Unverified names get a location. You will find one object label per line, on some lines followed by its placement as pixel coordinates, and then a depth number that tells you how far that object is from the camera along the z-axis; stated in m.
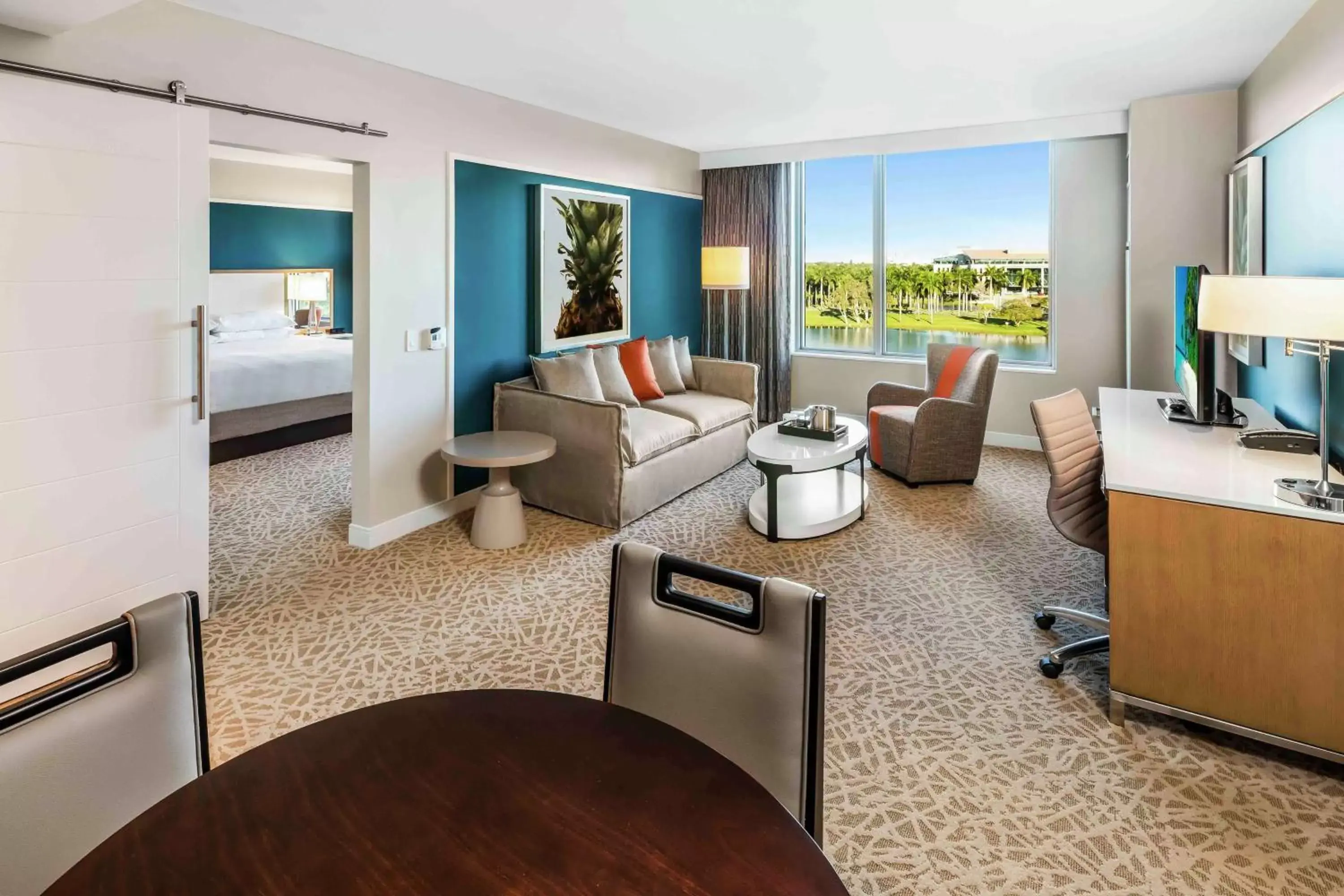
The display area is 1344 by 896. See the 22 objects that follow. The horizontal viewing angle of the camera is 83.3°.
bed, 6.05
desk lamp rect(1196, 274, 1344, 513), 1.96
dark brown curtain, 6.80
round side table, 4.04
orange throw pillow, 5.58
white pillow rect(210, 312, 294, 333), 7.93
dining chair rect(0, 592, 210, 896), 1.04
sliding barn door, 2.54
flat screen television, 3.15
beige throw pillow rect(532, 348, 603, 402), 4.71
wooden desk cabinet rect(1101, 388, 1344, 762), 2.09
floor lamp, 6.18
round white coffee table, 4.08
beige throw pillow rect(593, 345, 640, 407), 5.18
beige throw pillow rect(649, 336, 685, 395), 5.89
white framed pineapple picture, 5.08
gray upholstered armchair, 5.02
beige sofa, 4.31
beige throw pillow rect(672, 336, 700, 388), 6.14
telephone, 2.77
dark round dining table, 0.87
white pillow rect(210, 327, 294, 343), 7.64
